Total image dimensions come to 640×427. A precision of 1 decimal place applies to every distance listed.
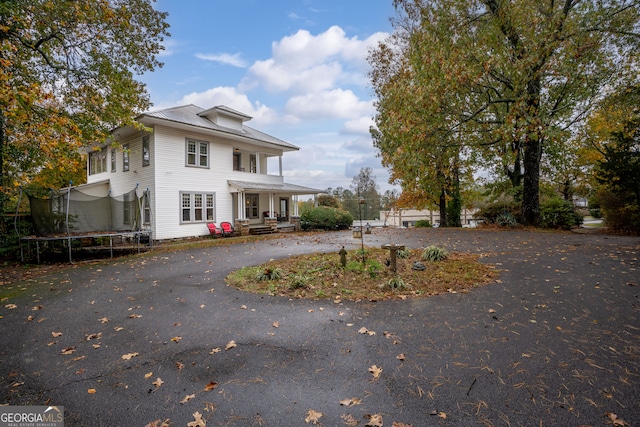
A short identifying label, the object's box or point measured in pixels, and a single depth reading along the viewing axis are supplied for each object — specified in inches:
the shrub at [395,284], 222.6
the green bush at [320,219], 842.8
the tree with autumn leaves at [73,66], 363.6
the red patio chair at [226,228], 676.7
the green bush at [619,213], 492.9
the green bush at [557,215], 609.3
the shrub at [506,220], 634.6
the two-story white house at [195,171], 604.1
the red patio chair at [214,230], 658.2
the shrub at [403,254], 332.8
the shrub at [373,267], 256.7
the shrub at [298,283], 235.5
